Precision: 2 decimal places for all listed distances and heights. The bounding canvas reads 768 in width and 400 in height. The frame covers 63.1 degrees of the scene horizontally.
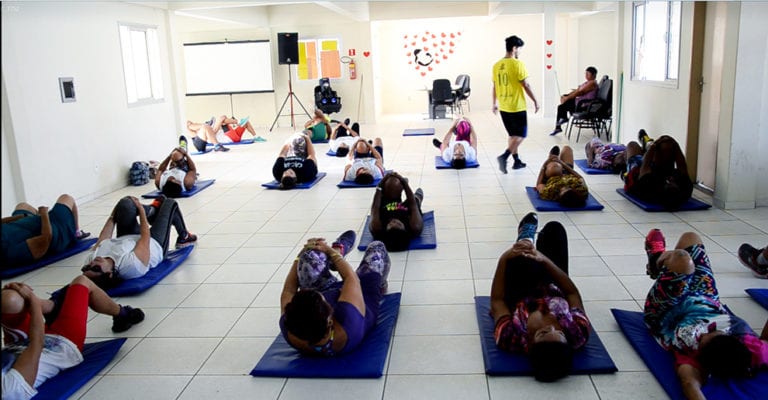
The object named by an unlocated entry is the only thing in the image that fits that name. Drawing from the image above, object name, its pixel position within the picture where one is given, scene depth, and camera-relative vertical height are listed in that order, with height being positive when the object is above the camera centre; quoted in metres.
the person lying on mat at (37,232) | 4.73 -1.07
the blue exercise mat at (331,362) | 2.86 -1.31
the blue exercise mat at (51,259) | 4.68 -1.29
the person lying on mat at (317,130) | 10.91 -0.85
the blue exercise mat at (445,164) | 8.00 -1.13
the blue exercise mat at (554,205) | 5.62 -1.20
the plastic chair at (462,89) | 14.61 -0.31
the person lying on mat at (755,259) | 3.73 -1.16
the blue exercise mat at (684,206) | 5.42 -1.19
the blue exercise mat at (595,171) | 7.26 -1.15
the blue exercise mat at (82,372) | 2.80 -1.32
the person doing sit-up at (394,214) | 4.67 -1.03
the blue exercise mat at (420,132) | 11.67 -1.02
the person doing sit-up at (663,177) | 5.36 -0.95
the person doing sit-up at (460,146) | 7.90 -0.90
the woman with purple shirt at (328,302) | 2.70 -1.05
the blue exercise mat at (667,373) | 2.46 -1.27
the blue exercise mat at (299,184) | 7.32 -1.19
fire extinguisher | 13.93 +0.21
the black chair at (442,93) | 13.95 -0.36
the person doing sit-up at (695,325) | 2.50 -1.09
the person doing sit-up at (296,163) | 7.24 -0.95
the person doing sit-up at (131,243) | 4.09 -1.05
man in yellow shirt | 7.40 -0.25
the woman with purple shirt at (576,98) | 10.30 -0.44
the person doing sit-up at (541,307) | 2.60 -1.07
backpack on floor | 8.05 -1.08
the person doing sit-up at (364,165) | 7.18 -0.98
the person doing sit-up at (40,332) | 2.70 -1.12
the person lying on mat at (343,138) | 9.41 -0.88
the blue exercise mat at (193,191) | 7.20 -1.21
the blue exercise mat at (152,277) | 4.09 -1.27
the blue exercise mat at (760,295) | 3.37 -1.25
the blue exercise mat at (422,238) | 4.73 -1.24
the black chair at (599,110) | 9.87 -0.61
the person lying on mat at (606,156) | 7.23 -1.00
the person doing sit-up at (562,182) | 5.61 -1.02
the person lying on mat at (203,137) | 10.51 -0.88
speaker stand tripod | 13.76 -0.39
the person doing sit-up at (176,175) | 7.15 -1.00
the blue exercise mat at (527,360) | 2.76 -1.29
